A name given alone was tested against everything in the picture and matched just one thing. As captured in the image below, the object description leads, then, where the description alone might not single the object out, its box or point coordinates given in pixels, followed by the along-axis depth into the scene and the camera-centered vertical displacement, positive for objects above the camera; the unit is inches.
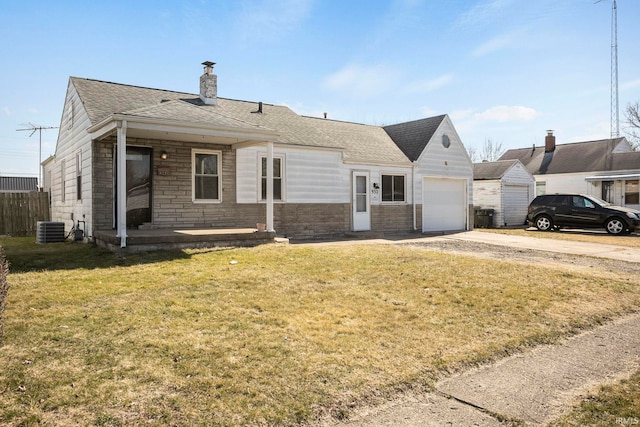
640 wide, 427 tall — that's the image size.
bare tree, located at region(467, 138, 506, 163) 2197.3 +294.4
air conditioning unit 500.1 -25.7
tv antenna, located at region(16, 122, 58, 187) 1085.6 +213.4
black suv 699.4 -12.8
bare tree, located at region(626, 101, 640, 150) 1470.2 +310.3
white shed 939.2 +37.9
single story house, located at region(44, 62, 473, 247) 446.6 +53.8
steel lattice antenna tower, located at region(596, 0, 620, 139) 900.0 +349.3
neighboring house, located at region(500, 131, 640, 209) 1031.0 +99.3
